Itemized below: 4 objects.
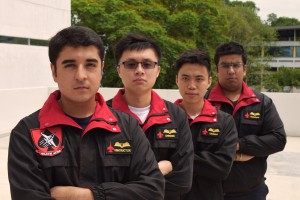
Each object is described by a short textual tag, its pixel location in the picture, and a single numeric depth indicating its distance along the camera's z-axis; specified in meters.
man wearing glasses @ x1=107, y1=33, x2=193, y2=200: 2.05
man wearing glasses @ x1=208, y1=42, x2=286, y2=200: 2.57
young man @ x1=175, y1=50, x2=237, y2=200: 2.26
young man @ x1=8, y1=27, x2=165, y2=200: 1.57
